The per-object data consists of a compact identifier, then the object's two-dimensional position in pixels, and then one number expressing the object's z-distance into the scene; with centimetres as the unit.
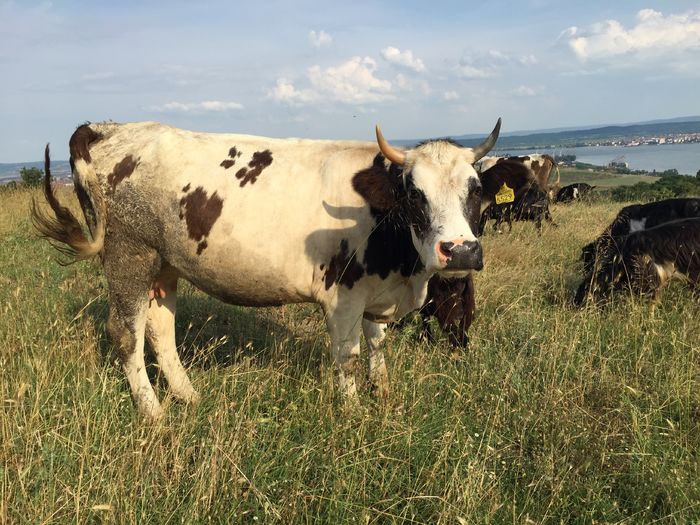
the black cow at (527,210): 1252
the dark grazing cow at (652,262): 642
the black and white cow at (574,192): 1941
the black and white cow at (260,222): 382
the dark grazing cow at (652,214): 909
